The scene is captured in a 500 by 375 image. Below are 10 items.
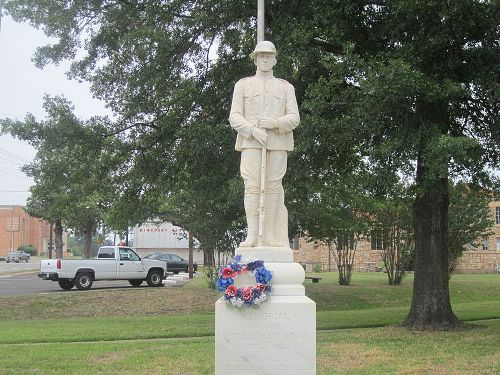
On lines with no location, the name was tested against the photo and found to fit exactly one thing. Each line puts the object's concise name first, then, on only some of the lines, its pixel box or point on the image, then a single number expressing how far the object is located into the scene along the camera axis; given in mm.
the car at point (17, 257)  70562
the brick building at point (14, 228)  94625
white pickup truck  25047
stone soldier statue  7477
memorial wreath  6863
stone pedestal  6863
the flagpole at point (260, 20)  8850
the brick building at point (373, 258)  49656
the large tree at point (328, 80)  11648
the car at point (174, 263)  39750
